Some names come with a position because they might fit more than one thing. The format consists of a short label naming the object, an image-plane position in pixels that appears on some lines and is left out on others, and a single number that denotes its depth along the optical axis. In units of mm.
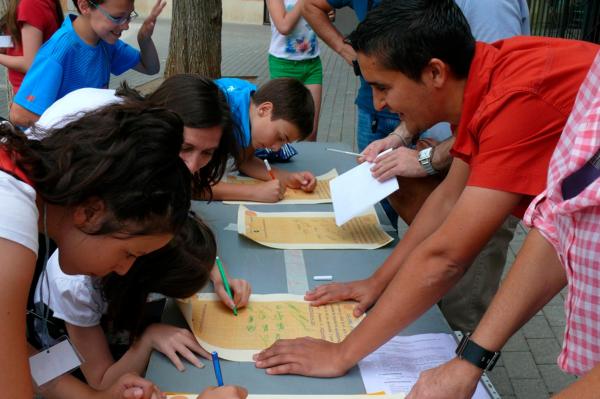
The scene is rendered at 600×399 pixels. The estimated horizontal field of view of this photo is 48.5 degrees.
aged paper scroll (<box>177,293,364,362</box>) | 1475
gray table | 1352
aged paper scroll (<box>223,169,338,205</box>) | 2393
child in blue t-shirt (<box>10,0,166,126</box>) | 2406
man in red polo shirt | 1353
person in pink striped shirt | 914
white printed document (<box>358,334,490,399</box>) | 1352
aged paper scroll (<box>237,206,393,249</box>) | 2014
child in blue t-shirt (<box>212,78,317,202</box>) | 2533
